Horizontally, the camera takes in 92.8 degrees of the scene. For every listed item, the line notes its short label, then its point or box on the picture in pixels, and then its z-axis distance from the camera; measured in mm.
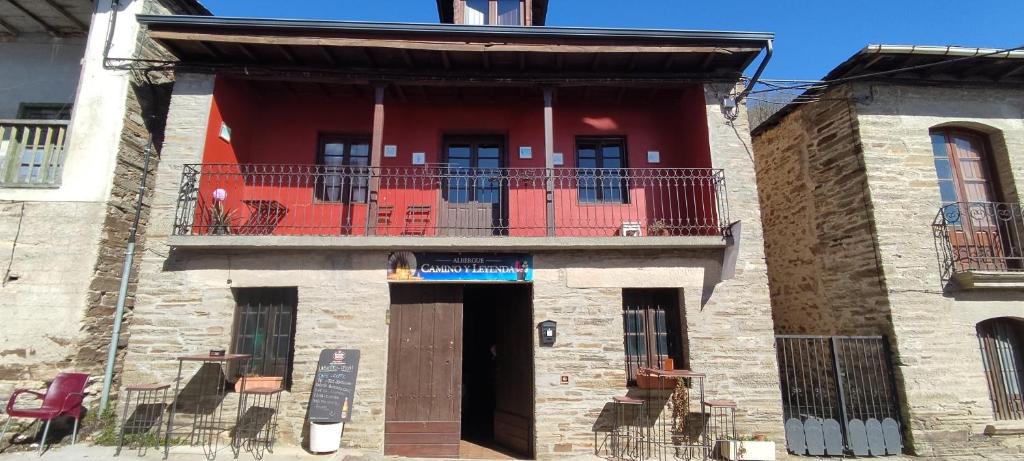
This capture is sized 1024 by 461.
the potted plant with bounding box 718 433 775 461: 6105
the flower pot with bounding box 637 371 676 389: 6402
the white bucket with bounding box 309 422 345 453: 5945
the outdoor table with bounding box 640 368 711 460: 6254
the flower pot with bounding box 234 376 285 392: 6250
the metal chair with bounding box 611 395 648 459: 6238
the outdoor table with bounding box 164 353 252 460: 6184
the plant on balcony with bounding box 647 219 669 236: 7270
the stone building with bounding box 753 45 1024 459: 6816
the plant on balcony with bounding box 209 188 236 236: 6906
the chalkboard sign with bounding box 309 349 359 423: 6047
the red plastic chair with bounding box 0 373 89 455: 5605
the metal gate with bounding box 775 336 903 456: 6523
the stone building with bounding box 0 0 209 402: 6238
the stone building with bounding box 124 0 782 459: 6465
